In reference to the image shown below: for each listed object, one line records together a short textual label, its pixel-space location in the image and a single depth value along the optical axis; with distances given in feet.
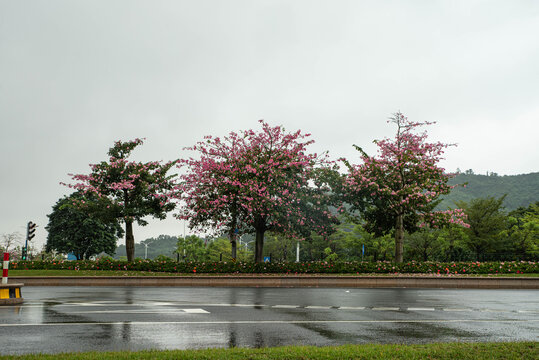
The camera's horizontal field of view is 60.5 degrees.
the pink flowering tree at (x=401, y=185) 92.32
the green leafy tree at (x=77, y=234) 181.27
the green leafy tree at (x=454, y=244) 137.53
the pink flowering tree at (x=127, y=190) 99.30
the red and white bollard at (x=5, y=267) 39.83
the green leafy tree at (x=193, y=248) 211.41
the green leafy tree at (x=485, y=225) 128.06
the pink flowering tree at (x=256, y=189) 83.05
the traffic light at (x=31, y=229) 108.27
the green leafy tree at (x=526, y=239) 136.67
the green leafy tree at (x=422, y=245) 150.92
